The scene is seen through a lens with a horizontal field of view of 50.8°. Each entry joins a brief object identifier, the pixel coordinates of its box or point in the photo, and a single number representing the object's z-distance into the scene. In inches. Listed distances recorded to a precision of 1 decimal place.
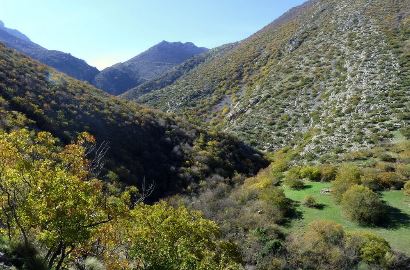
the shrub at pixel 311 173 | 1101.1
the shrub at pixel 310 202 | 938.7
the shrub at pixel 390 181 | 968.5
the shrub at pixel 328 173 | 1080.2
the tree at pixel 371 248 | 697.6
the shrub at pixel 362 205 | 836.6
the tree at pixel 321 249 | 720.3
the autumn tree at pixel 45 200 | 416.5
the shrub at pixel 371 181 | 960.9
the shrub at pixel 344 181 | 952.9
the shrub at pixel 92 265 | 574.6
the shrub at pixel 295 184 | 1067.9
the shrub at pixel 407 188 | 921.1
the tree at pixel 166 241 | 447.8
